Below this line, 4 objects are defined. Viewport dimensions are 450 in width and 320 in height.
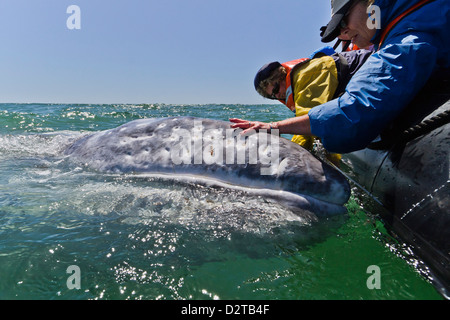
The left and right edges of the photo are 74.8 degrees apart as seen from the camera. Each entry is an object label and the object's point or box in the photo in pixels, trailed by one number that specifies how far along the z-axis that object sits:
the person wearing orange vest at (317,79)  3.74
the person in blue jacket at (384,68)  2.14
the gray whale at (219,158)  2.55
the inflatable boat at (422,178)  1.89
